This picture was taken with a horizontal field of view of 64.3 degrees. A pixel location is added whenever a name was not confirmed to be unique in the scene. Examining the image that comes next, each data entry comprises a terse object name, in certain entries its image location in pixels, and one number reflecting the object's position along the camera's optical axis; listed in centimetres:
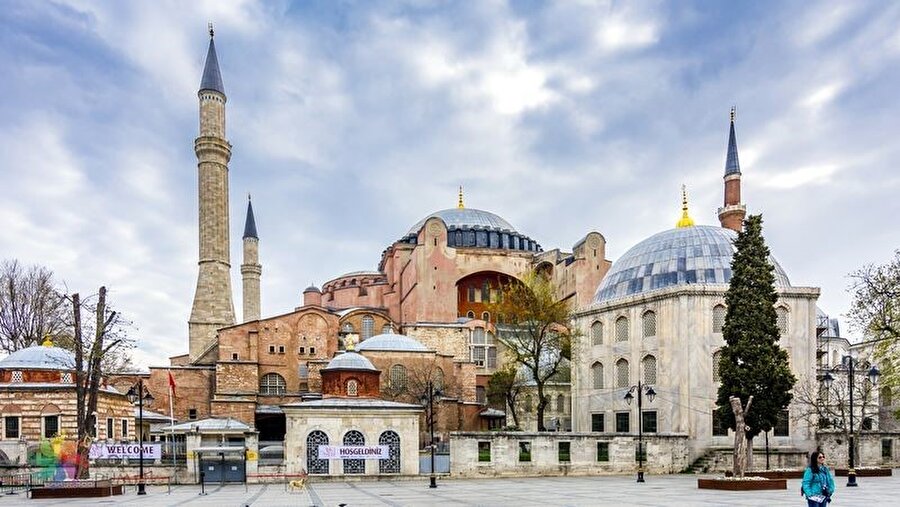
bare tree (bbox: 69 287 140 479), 2105
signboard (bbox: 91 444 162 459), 2477
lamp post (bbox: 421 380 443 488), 3621
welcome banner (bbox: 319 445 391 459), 2569
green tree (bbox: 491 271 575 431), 3478
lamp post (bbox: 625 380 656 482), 2380
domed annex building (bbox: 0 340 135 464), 2861
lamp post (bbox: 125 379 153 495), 2108
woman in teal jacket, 968
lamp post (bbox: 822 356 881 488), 2024
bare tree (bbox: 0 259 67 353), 3831
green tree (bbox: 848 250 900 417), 2311
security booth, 2478
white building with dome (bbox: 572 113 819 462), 3009
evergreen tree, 2488
